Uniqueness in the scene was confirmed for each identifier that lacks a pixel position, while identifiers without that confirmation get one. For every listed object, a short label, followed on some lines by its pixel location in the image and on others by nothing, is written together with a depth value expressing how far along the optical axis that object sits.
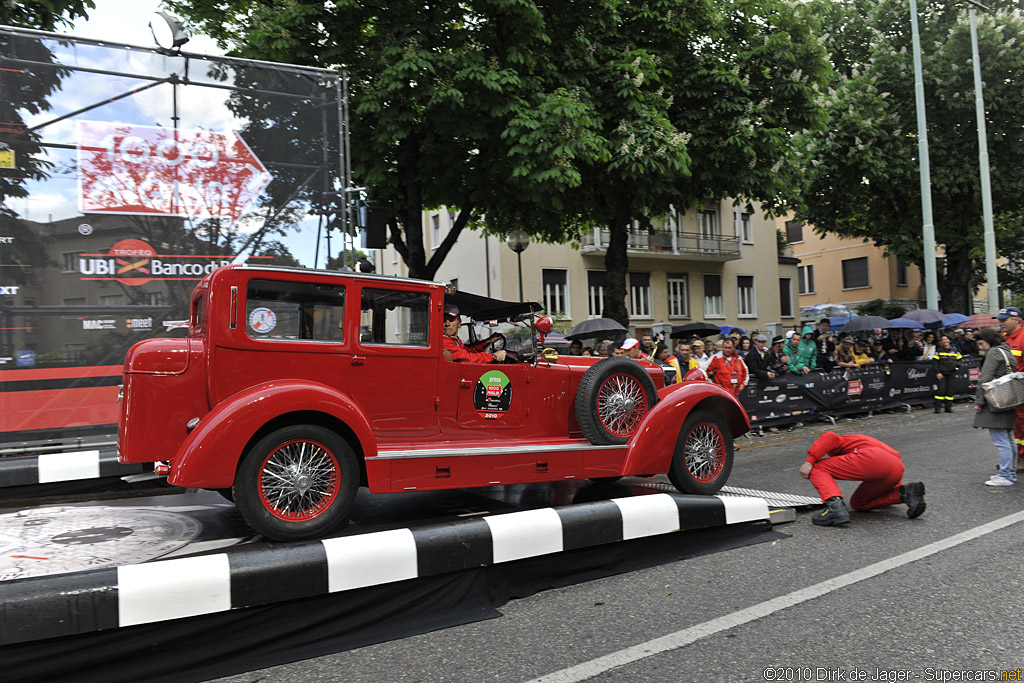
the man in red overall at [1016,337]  8.52
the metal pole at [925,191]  20.66
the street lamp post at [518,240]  16.11
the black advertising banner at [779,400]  13.46
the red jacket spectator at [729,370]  12.64
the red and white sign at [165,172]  6.35
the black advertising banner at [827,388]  14.67
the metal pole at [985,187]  22.88
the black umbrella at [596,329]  13.63
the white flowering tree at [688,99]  13.08
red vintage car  4.59
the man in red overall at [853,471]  6.25
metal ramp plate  6.41
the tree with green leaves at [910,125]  25.34
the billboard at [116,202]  6.06
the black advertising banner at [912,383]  16.80
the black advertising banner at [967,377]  18.40
